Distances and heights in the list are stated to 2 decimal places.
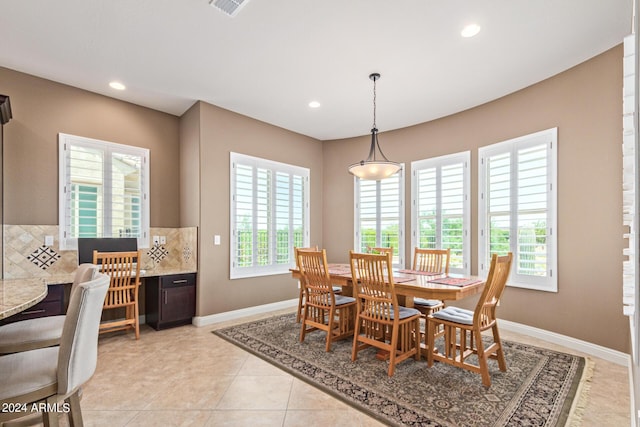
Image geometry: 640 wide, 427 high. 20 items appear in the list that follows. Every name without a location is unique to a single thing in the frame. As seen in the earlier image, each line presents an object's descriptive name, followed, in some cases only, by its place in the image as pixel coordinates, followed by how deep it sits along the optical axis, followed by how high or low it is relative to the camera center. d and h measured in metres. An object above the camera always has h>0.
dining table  2.62 -0.68
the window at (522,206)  3.58 +0.07
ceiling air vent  2.38 +1.62
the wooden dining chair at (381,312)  2.70 -0.94
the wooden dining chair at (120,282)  3.43 -0.81
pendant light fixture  3.58 +0.52
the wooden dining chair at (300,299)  3.70 -1.16
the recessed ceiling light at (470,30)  2.65 +1.59
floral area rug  2.10 -1.39
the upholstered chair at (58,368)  1.39 -0.76
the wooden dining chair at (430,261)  3.75 -0.63
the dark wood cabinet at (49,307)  2.81 -0.91
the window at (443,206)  4.48 +0.10
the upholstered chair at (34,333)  1.91 -0.79
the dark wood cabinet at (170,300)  3.97 -1.16
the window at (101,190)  3.76 +0.28
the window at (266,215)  4.69 -0.04
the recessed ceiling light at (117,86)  3.75 +1.56
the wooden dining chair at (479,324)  2.45 -0.95
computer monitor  3.60 -0.41
